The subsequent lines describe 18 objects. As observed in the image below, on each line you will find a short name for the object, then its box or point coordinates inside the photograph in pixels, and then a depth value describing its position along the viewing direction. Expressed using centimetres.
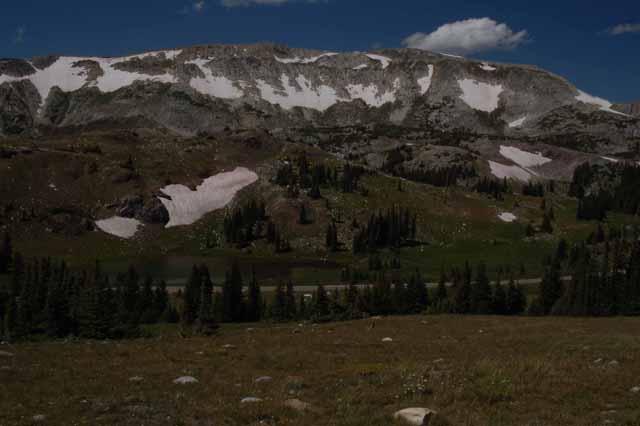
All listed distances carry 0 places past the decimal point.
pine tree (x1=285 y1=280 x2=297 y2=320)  7250
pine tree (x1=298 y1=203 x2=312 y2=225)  18788
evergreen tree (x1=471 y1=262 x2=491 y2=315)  8106
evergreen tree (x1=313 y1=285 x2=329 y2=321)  7194
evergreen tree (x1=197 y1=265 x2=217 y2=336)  4812
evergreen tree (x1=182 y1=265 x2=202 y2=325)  7519
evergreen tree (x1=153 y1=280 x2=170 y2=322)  7806
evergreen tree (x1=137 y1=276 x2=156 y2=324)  7294
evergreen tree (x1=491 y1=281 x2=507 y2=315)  8156
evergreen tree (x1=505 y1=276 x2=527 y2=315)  8319
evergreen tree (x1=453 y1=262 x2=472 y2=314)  8156
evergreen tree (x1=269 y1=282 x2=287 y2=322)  7131
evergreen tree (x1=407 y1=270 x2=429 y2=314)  8356
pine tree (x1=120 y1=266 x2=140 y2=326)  7711
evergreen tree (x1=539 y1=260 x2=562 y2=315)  8062
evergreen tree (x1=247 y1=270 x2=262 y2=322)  7681
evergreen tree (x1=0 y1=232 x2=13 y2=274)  13312
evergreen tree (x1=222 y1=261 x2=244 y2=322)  7488
